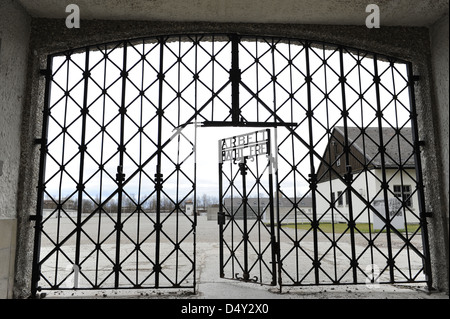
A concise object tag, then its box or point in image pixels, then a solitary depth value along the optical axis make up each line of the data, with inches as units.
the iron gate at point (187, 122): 122.3
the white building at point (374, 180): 490.9
